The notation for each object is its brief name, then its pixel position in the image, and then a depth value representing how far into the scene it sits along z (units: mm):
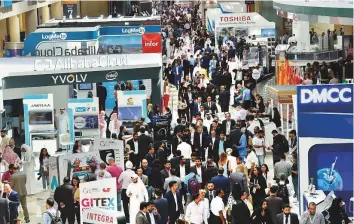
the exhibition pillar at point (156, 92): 27922
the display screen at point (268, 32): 45622
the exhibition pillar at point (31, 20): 58812
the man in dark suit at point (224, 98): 29703
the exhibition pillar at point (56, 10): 70438
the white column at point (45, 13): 64375
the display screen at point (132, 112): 26453
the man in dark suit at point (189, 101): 28080
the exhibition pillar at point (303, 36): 36594
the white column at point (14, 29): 50812
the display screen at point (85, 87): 30703
